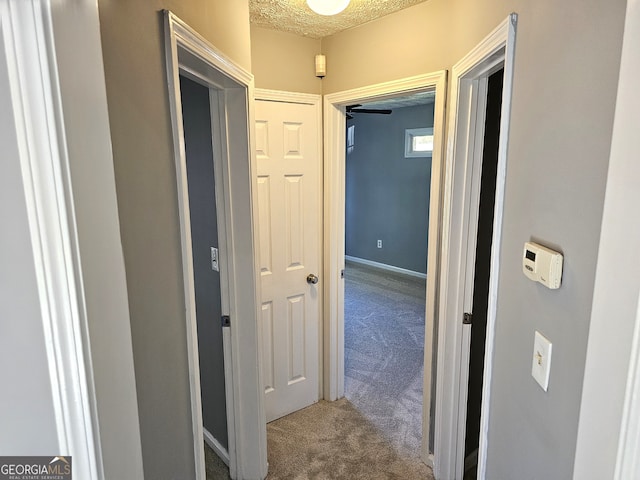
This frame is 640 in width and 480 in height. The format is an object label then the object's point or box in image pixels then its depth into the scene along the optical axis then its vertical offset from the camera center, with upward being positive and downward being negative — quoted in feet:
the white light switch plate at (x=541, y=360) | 2.98 -1.43
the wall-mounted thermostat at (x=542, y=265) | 2.81 -0.69
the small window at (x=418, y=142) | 17.40 +1.28
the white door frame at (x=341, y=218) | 6.49 -0.90
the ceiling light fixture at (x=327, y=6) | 5.74 +2.38
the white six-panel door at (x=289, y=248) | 7.72 -1.54
